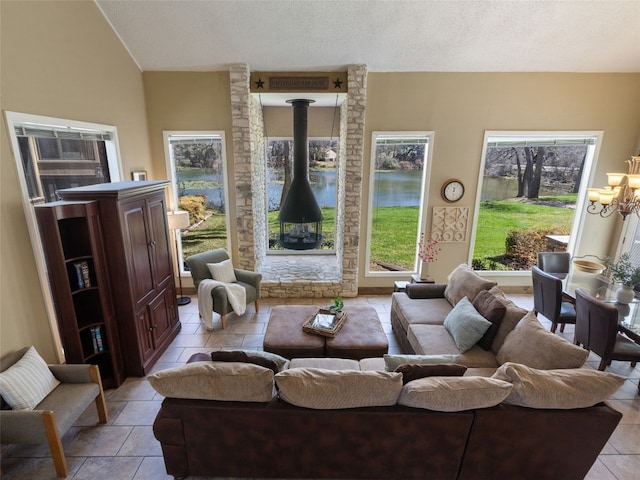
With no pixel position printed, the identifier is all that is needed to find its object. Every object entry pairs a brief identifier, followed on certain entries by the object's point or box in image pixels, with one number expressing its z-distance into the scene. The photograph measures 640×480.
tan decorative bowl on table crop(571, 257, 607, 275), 4.40
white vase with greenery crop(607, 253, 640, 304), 3.51
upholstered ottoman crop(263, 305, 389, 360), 3.33
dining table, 3.22
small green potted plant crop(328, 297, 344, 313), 3.93
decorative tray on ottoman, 3.50
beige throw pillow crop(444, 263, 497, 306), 3.71
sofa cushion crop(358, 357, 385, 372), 2.98
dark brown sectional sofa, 2.10
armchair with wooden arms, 2.29
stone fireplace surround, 4.86
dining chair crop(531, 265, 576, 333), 3.83
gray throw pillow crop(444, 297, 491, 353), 3.11
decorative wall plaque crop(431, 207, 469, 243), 5.45
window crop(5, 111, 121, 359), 2.85
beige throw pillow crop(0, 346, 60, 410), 2.43
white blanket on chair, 4.38
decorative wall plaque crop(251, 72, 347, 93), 4.89
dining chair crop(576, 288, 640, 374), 3.05
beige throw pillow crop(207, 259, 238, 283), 4.76
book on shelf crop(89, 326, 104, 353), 3.21
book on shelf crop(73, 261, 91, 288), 3.02
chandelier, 3.40
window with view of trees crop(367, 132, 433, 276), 5.26
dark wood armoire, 3.07
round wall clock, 5.33
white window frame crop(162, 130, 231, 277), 5.10
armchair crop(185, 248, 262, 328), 4.40
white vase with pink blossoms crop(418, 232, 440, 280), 5.51
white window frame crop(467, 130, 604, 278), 5.15
